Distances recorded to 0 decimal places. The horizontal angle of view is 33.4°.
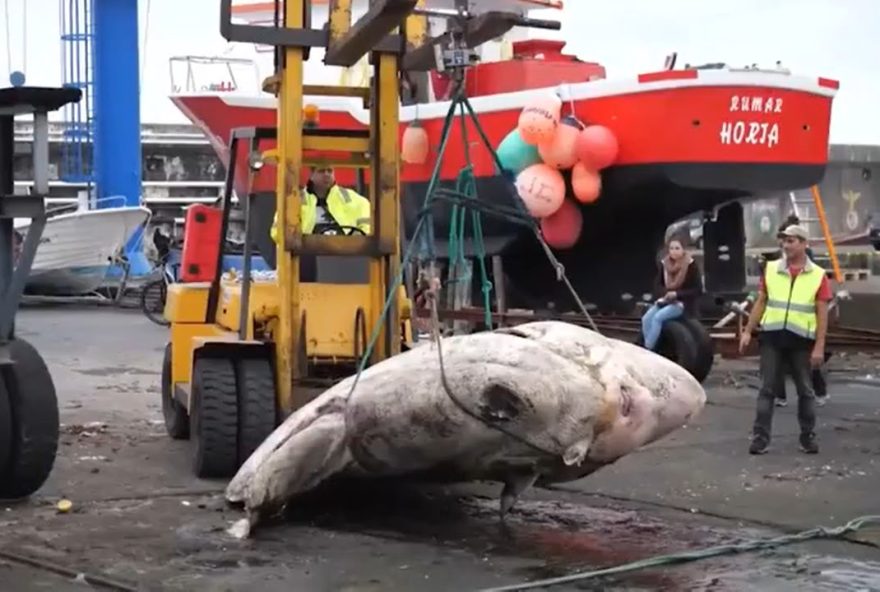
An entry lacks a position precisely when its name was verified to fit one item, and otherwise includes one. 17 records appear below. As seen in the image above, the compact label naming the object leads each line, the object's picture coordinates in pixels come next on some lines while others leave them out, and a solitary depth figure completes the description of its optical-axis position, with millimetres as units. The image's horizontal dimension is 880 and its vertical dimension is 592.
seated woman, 12672
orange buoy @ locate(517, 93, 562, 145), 13836
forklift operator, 8977
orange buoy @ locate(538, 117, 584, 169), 13906
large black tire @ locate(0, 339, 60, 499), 7461
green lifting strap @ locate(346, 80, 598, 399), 7191
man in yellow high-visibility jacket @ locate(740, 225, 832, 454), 9672
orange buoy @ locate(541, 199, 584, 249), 14516
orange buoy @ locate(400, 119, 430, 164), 15289
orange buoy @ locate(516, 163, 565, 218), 13945
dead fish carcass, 6387
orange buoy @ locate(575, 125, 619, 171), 13844
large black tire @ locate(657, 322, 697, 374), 12430
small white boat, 23688
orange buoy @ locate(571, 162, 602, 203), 14047
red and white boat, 13734
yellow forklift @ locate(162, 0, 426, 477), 8297
